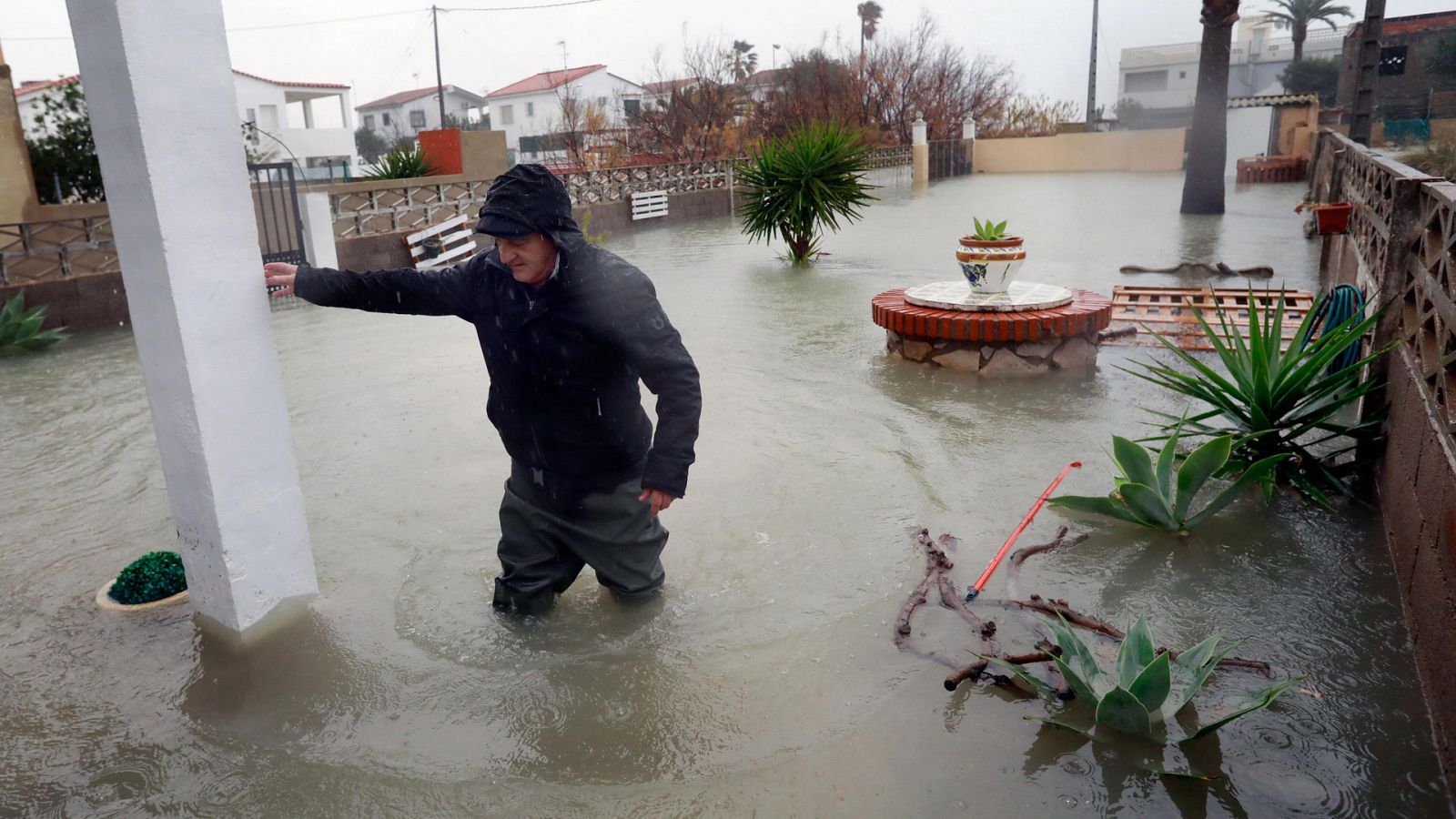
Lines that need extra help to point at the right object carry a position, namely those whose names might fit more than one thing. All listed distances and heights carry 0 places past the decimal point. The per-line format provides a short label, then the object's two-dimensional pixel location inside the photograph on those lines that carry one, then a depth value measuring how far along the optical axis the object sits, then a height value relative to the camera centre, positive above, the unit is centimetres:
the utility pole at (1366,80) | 1406 +49
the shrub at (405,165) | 1405 -8
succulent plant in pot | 612 -75
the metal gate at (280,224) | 1107 -68
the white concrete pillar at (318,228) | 1123 -72
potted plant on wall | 728 -72
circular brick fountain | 596 -117
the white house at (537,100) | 4434 +293
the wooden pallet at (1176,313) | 692 -138
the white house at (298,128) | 3784 +182
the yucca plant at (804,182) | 1141 -46
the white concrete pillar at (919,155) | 2628 -48
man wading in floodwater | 265 -61
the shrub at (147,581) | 336 -135
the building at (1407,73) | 3344 +142
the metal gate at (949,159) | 2831 -70
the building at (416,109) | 6506 +321
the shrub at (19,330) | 796 -120
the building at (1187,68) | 4762 +281
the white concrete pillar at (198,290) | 252 -32
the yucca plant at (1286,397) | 391 -109
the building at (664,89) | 3231 +196
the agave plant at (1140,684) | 231 -131
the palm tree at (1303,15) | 4397 +448
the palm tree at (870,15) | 5597 +681
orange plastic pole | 323 -142
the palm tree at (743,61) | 3562 +331
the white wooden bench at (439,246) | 1224 -107
